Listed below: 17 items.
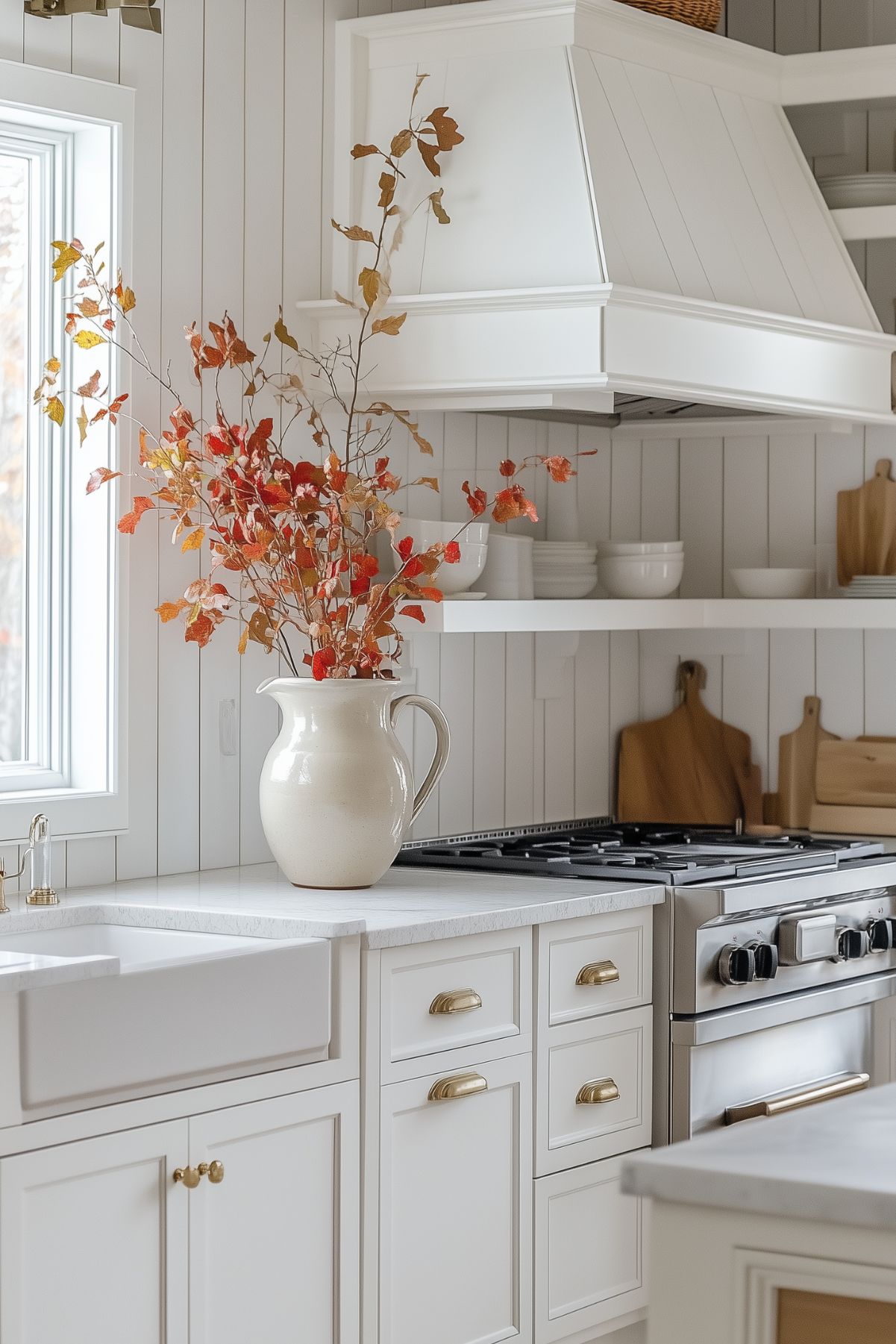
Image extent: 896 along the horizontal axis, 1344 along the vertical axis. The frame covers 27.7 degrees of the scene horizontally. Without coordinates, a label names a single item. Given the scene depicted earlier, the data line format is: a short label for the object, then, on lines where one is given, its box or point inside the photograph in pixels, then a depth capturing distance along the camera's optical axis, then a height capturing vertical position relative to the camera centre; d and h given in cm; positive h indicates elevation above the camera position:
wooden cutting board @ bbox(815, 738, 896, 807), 407 -32
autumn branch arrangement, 296 +23
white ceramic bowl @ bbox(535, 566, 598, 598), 390 +10
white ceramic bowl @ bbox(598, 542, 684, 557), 397 +18
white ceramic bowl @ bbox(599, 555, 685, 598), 399 +12
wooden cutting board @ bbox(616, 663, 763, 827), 424 -33
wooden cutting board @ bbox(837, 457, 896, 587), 411 +24
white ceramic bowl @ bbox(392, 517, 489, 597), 347 +17
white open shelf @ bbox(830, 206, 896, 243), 391 +88
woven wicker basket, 361 +125
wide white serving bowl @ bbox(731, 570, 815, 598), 410 +11
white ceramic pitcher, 296 -25
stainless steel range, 316 -59
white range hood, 327 +76
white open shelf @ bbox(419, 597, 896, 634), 360 +4
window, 308 +19
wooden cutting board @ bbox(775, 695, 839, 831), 419 -31
